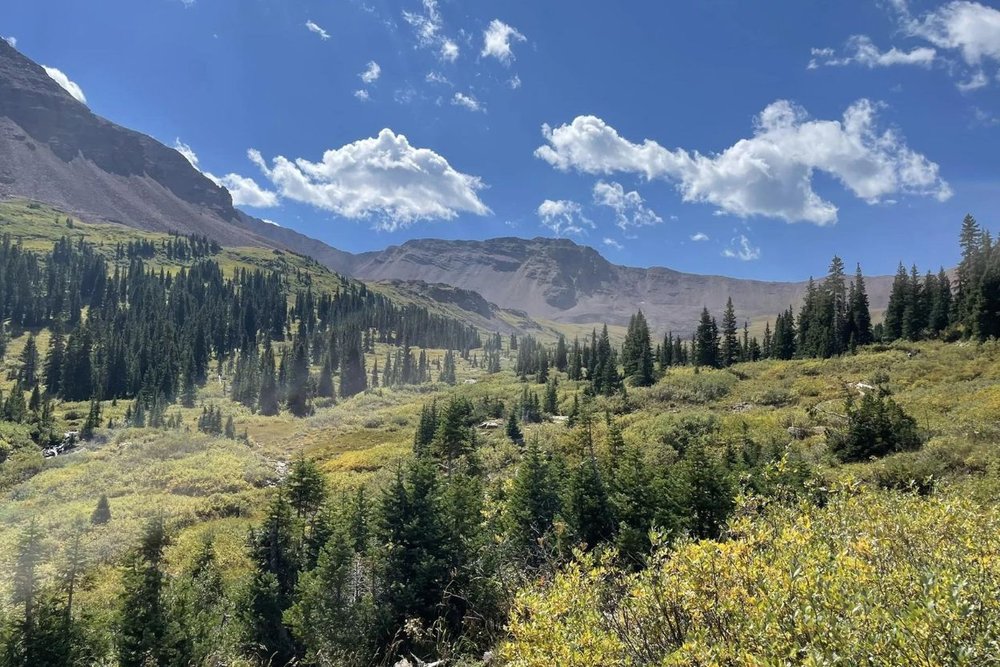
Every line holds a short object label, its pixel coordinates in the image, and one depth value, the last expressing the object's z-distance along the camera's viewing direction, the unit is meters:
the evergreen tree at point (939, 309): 75.56
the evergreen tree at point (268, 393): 107.19
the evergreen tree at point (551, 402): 74.88
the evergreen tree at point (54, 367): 107.62
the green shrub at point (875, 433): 30.25
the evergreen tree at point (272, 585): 25.41
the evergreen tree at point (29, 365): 108.76
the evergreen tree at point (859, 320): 82.50
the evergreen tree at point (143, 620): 20.41
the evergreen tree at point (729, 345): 93.06
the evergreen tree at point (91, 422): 76.25
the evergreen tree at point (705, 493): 22.31
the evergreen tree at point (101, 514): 43.72
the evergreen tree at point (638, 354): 82.31
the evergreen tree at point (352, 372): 129.34
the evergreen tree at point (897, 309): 82.88
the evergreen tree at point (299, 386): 109.75
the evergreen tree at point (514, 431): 60.47
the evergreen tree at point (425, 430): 60.82
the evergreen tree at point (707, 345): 90.38
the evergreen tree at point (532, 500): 25.89
